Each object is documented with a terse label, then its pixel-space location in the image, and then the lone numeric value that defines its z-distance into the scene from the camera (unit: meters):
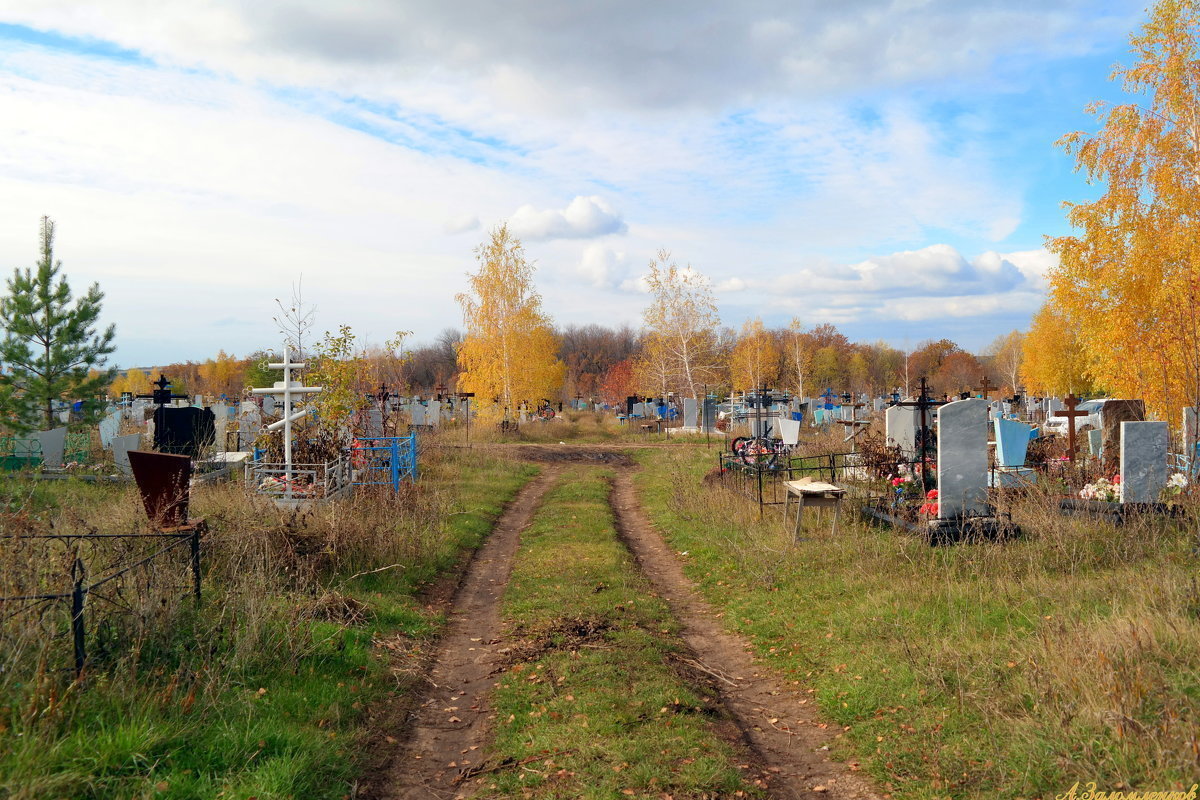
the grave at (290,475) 12.12
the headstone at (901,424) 16.88
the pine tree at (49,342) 20.81
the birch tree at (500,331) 36.78
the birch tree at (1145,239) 15.27
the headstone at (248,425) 18.84
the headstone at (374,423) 18.11
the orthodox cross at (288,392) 12.44
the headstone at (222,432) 18.59
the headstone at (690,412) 34.78
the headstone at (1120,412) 14.44
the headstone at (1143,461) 10.02
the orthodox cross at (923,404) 10.95
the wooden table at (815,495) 10.62
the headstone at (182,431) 16.64
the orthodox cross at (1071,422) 13.97
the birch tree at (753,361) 49.50
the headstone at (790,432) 19.86
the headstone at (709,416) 32.16
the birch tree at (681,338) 39.78
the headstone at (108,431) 20.27
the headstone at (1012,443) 14.49
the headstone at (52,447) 17.39
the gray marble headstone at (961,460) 9.73
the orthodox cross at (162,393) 19.91
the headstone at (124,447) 16.35
